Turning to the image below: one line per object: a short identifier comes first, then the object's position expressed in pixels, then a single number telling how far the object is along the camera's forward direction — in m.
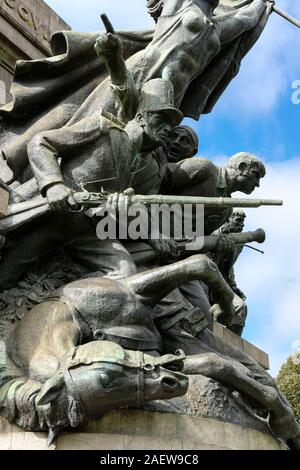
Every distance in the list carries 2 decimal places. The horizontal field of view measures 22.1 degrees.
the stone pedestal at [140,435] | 4.55
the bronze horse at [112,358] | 4.43
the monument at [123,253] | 4.60
